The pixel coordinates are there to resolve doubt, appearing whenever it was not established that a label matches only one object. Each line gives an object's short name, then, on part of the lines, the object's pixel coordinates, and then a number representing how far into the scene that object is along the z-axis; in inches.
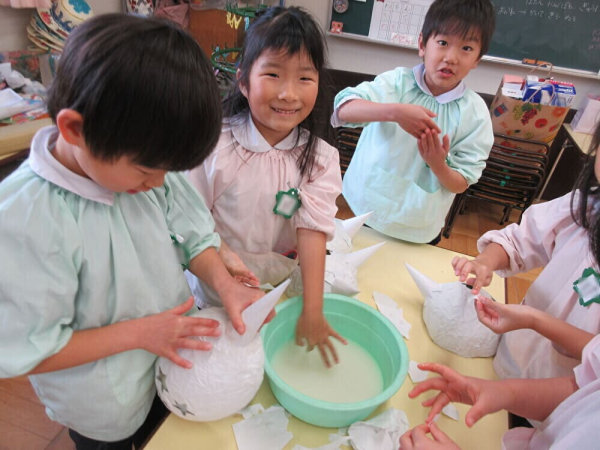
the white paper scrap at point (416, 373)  29.5
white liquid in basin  27.8
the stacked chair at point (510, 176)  97.3
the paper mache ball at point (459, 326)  31.6
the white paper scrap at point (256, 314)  22.6
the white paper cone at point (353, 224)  43.3
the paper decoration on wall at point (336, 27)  115.7
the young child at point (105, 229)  17.2
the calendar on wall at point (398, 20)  109.0
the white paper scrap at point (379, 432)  24.2
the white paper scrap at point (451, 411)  27.4
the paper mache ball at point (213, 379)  22.1
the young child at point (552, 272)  28.1
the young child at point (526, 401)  21.9
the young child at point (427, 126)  41.9
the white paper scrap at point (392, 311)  34.1
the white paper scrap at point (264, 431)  23.9
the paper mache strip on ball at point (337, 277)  35.0
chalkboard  101.3
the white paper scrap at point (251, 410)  25.4
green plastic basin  23.7
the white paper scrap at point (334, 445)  24.0
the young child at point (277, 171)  29.4
